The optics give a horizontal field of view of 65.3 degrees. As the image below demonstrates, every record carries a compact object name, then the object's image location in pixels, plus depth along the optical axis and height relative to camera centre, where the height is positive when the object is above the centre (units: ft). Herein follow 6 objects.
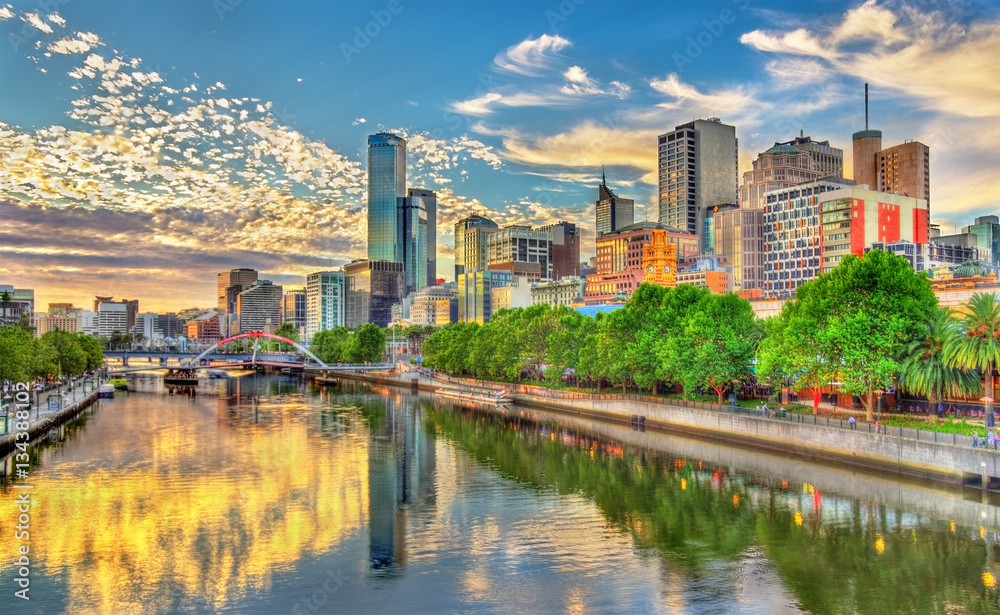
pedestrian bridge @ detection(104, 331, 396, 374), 492.78 -19.23
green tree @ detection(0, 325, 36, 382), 228.06 -7.19
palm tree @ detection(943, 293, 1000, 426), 146.92 -1.91
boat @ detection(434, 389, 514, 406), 314.96 -27.27
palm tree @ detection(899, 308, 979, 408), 157.28 -7.09
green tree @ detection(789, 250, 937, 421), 164.76 +2.63
